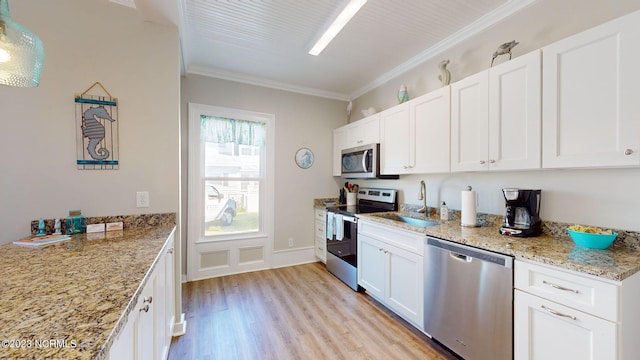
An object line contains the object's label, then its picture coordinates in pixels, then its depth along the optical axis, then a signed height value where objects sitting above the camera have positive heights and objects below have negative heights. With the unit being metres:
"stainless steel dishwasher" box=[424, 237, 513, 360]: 1.46 -0.81
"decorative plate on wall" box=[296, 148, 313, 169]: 3.80 +0.33
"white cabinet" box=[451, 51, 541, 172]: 1.63 +0.46
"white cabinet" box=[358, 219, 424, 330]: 2.05 -0.85
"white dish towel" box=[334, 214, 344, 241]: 3.12 -0.61
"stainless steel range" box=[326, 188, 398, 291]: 2.94 -0.68
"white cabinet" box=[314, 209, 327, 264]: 3.60 -0.84
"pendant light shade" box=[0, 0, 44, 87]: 1.01 +0.54
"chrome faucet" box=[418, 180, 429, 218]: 2.71 -0.21
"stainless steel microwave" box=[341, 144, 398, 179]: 3.05 +0.22
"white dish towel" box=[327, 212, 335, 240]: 3.34 -0.63
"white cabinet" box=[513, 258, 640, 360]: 1.08 -0.66
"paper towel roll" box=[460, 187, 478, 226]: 2.05 -0.23
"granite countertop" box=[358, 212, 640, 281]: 1.13 -0.41
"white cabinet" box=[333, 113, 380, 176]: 3.11 +0.61
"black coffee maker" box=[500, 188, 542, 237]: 1.74 -0.26
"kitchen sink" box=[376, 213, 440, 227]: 2.41 -0.44
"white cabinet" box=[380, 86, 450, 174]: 2.24 +0.45
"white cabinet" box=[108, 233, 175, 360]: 0.84 -0.65
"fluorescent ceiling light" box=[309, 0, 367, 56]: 1.85 +1.33
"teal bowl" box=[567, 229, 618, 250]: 1.39 -0.35
